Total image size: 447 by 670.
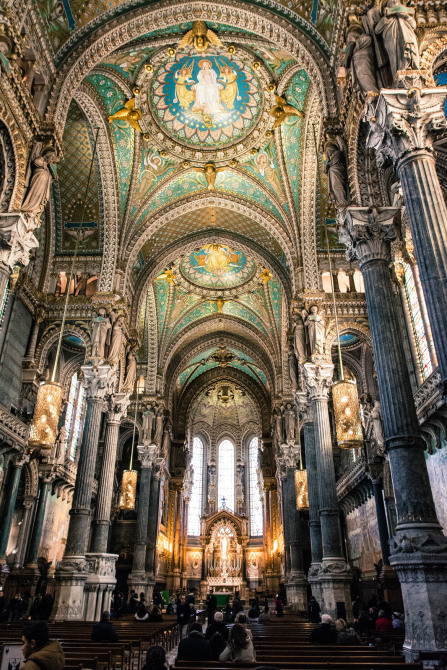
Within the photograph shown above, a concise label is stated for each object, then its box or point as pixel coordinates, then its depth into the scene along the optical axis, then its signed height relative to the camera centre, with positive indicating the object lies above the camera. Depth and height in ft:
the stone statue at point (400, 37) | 24.26 +24.92
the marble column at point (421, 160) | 20.12 +17.59
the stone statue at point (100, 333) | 49.73 +24.25
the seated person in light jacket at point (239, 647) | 17.33 -1.05
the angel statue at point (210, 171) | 57.57 +44.03
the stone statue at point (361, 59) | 26.55 +26.12
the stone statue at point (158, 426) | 76.84 +24.62
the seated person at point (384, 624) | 29.96 -0.58
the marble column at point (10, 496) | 46.98 +9.55
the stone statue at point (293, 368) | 54.61 +23.57
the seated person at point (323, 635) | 22.31 -0.87
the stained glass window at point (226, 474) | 120.67 +29.36
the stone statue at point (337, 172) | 31.14 +24.38
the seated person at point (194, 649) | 17.31 -1.13
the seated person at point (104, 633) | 22.16 -0.83
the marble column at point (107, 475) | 47.11 +11.76
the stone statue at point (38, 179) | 30.78 +23.67
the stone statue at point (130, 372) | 56.29 +23.74
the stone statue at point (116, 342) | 50.62 +23.94
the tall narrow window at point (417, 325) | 43.23 +22.29
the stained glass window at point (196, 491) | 117.29 +25.21
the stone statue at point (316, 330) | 49.04 +24.42
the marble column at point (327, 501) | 39.22 +8.12
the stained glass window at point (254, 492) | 117.08 +24.78
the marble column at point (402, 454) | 18.89 +6.06
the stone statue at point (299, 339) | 50.32 +24.15
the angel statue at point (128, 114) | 50.31 +43.59
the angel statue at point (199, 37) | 44.45 +44.51
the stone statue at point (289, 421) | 74.77 +24.91
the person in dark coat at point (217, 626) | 25.18 -0.61
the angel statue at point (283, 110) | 50.16 +43.77
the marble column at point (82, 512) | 39.85 +7.37
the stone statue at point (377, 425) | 48.24 +16.18
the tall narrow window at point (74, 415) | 67.56 +23.53
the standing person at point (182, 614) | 43.11 -0.17
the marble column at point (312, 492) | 45.02 +10.25
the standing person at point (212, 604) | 45.06 +0.62
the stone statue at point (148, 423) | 75.82 +24.68
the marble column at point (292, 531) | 65.72 +9.97
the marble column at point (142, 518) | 67.72 +11.65
